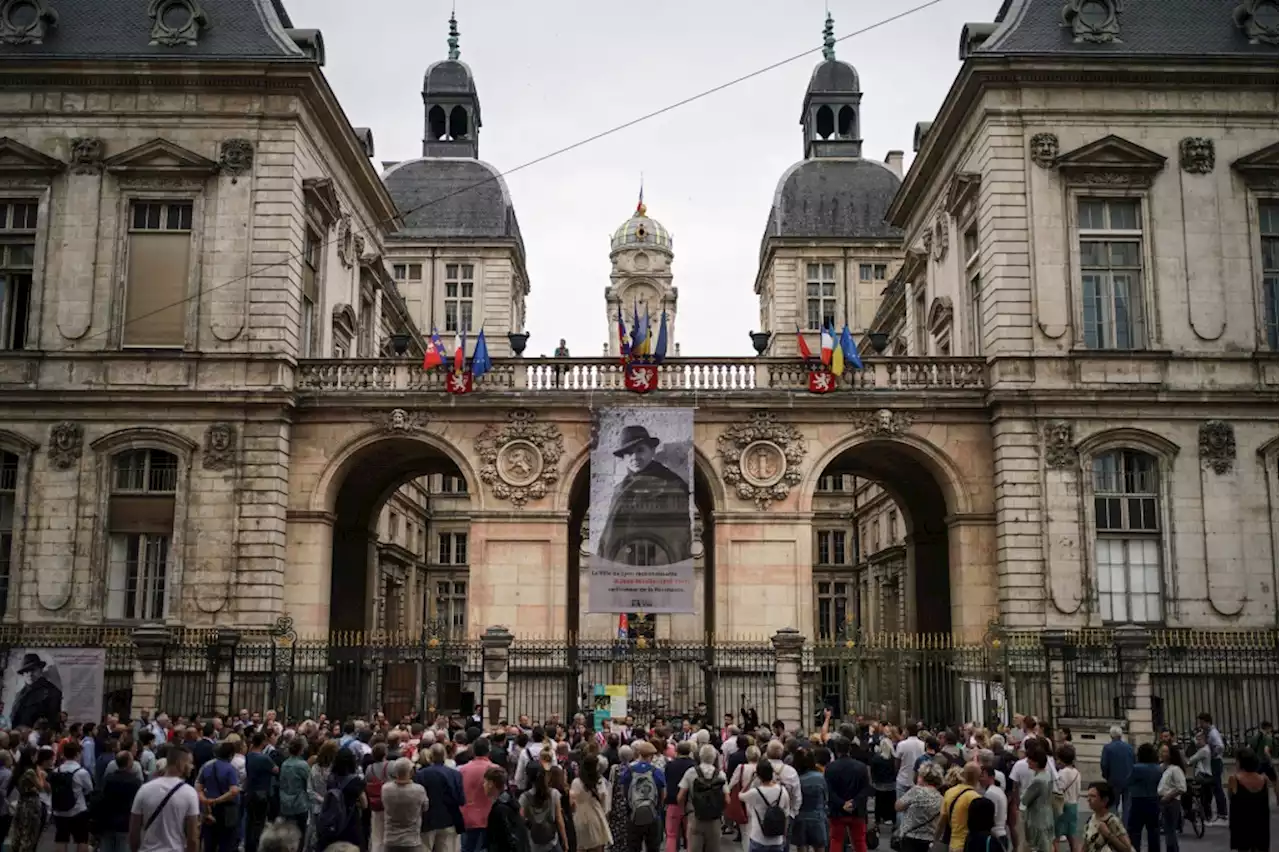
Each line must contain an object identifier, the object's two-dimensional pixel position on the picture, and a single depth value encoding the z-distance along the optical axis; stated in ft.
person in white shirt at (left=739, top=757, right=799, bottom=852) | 42.88
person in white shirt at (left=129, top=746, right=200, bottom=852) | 36.14
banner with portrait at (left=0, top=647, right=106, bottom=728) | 86.99
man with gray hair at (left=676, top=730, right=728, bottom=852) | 45.21
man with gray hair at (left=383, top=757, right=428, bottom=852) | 39.63
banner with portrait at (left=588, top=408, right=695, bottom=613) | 96.22
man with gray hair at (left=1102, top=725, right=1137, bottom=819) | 52.80
